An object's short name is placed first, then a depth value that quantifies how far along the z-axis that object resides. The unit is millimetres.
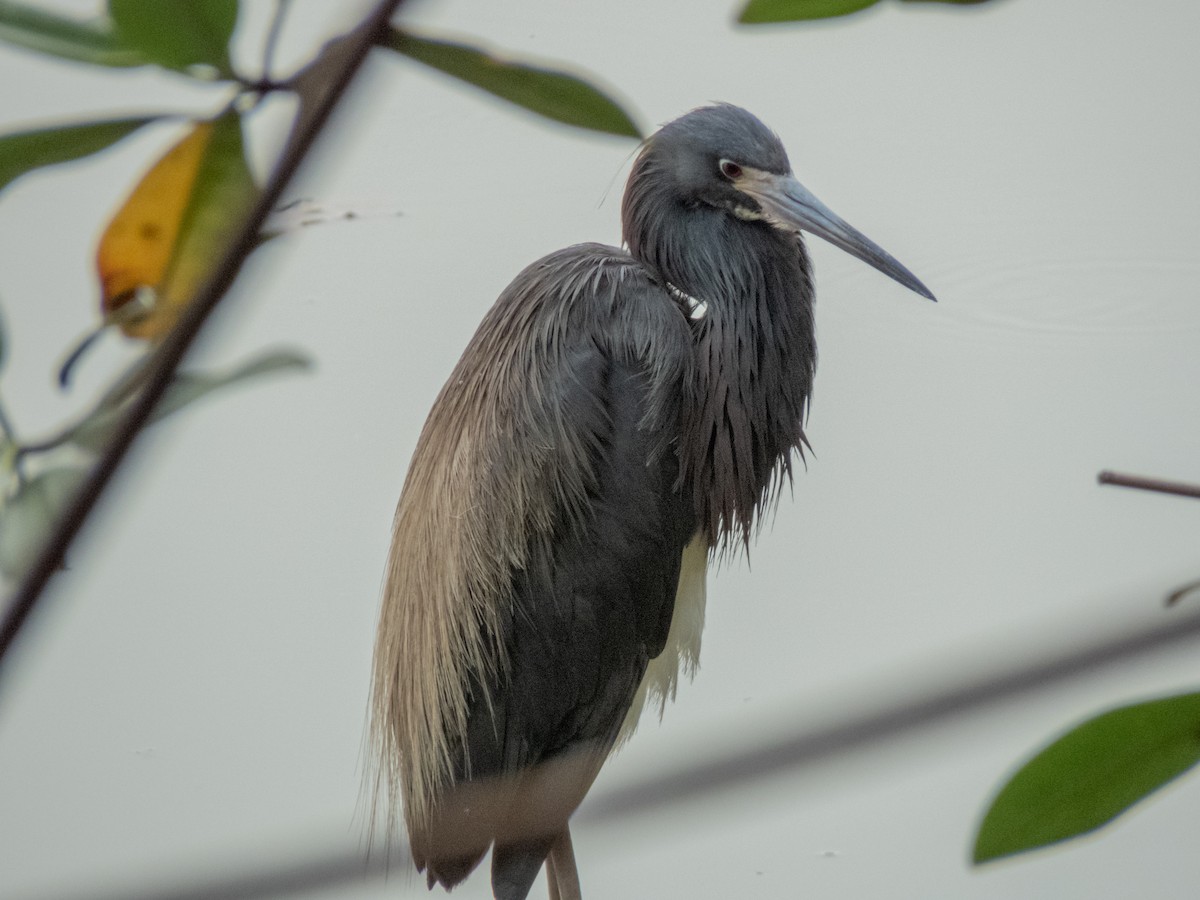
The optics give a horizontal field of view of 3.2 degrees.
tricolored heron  9485
